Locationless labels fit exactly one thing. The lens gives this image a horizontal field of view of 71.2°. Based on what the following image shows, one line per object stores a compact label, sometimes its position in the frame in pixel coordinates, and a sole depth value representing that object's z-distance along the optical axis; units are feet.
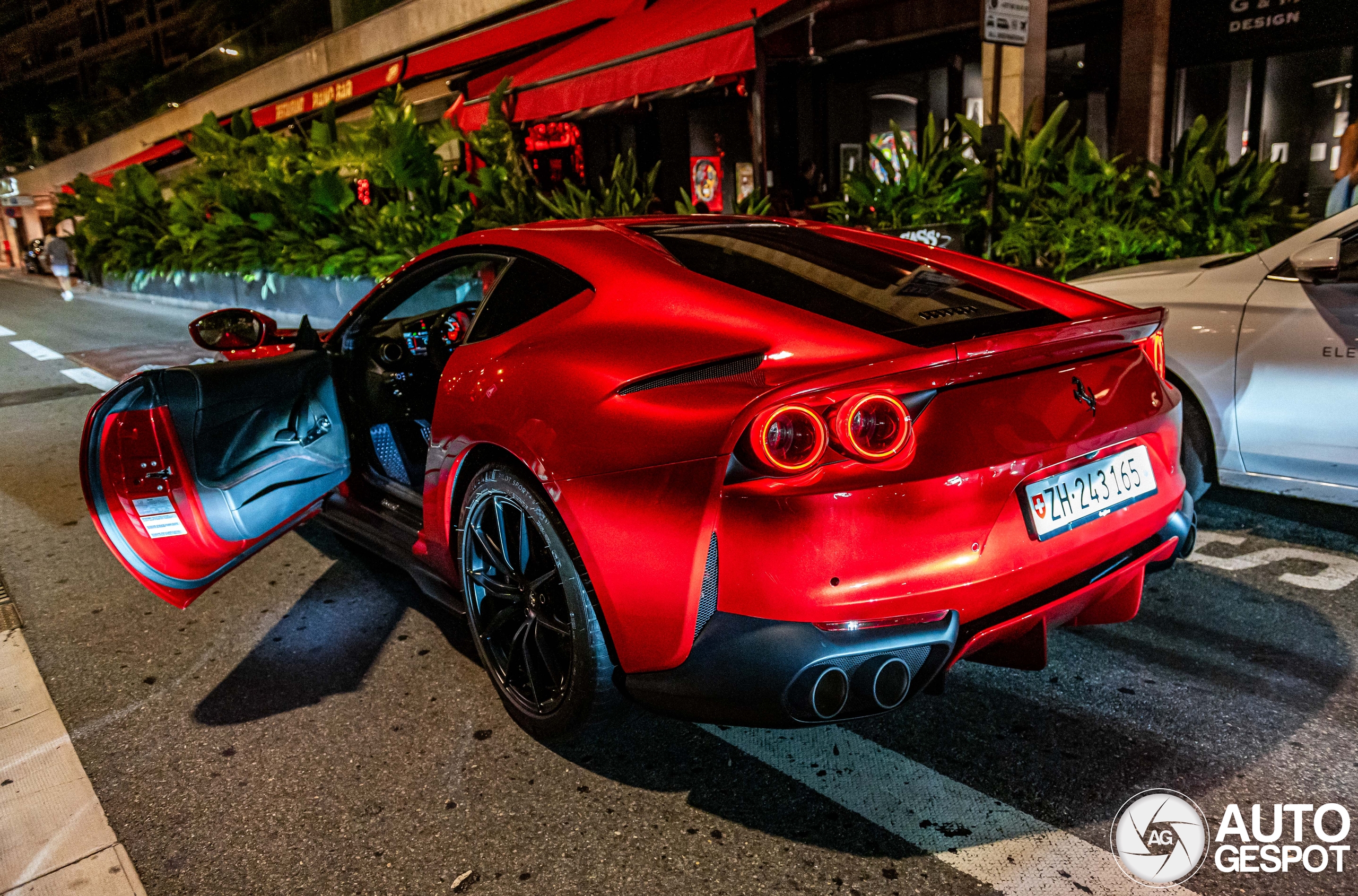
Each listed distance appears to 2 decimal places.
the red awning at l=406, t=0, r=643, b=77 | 49.01
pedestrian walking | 78.18
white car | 11.92
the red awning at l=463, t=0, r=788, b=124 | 29.58
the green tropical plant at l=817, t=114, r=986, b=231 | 25.75
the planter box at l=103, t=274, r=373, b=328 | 44.47
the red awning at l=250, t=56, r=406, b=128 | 67.92
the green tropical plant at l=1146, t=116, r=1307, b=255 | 22.24
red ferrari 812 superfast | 6.81
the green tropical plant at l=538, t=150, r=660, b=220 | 34.47
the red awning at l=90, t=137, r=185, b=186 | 96.58
